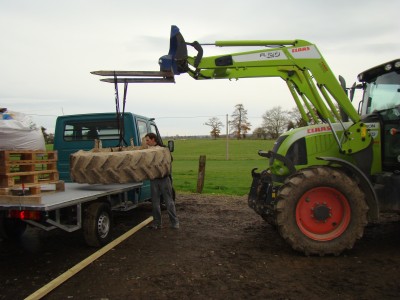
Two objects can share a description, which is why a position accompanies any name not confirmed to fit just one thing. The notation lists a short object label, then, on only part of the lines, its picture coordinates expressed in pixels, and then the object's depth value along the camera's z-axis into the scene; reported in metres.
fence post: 12.87
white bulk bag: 5.35
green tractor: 5.73
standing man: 7.47
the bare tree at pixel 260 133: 63.88
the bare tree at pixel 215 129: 63.16
